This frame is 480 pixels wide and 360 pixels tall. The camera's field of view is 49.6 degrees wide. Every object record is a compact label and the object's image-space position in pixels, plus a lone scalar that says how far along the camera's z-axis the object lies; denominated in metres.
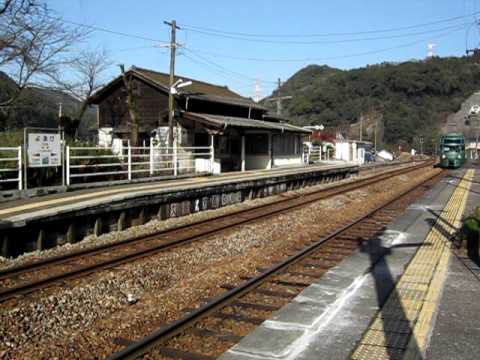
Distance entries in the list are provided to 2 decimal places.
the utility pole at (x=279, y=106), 45.81
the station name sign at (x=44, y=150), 13.72
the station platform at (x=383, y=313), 4.78
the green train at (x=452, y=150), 43.38
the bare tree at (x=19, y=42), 17.47
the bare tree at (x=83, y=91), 31.34
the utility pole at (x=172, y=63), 25.20
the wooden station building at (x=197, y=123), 26.89
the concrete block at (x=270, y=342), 4.77
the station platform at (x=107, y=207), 9.91
